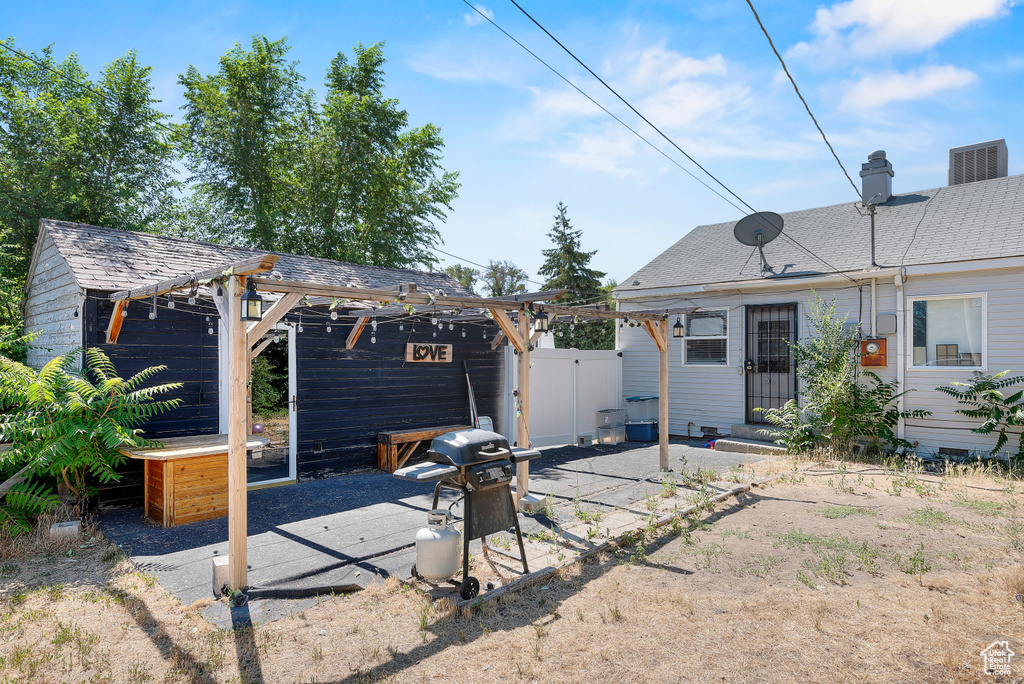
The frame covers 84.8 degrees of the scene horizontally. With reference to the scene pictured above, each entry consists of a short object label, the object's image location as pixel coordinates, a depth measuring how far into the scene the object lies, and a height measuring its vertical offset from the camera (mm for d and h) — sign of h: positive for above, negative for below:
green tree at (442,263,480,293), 32500 +4073
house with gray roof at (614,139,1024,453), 8430 +820
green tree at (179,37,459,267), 19219 +6491
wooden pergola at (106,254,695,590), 3758 +262
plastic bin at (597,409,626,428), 10648 -1416
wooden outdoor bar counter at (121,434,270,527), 5328 -1336
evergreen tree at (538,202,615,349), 22922 +3053
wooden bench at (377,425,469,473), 8078 -1490
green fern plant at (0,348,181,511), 4828 -662
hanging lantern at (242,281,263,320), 3701 +262
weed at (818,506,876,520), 5652 -1744
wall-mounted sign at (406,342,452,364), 8602 -142
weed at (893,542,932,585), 4102 -1684
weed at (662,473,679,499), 6380 -1692
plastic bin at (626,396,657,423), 11289 -1344
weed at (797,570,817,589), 3935 -1701
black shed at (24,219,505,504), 6203 +4
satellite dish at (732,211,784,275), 10594 +2175
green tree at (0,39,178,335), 13680 +5508
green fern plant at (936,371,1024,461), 7793 -892
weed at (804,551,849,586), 4070 -1704
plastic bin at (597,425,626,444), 10641 -1759
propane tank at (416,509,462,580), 3789 -1418
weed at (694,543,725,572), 4336 -1729
